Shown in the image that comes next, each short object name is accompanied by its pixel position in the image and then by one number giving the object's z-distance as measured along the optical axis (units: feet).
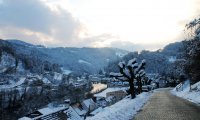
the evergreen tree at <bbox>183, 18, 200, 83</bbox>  42.50
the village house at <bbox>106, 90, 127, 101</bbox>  201.01
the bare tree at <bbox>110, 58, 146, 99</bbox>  63.01
